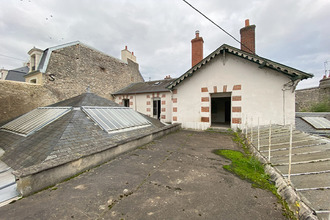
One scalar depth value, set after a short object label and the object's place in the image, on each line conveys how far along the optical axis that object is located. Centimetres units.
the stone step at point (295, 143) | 379
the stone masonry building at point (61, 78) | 826
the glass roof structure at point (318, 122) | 750
